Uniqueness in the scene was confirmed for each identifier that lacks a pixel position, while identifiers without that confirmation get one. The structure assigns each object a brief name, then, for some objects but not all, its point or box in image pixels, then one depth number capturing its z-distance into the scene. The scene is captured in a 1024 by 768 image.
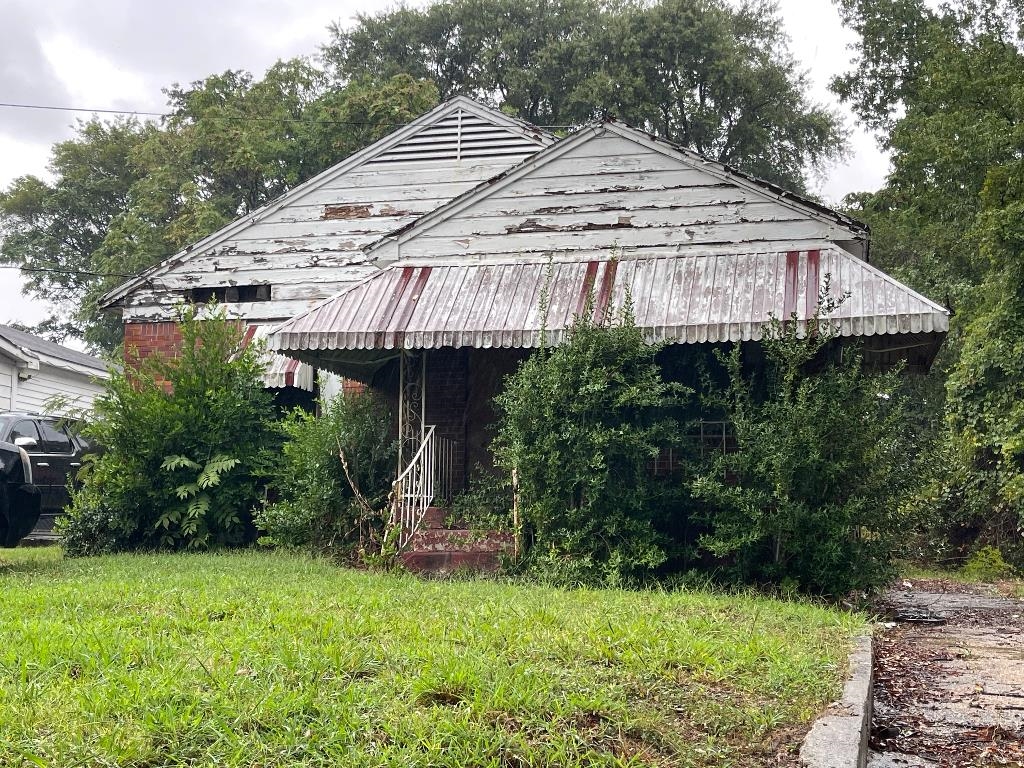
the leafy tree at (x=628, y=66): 31.08
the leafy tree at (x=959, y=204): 16.83
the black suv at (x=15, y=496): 11.12
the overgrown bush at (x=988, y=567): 17.38
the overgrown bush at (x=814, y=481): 9.59
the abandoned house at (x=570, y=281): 11.12
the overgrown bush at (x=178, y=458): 13.49
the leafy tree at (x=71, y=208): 37.94
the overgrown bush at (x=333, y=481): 12.59
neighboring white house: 21.59
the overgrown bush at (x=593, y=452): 10.14
